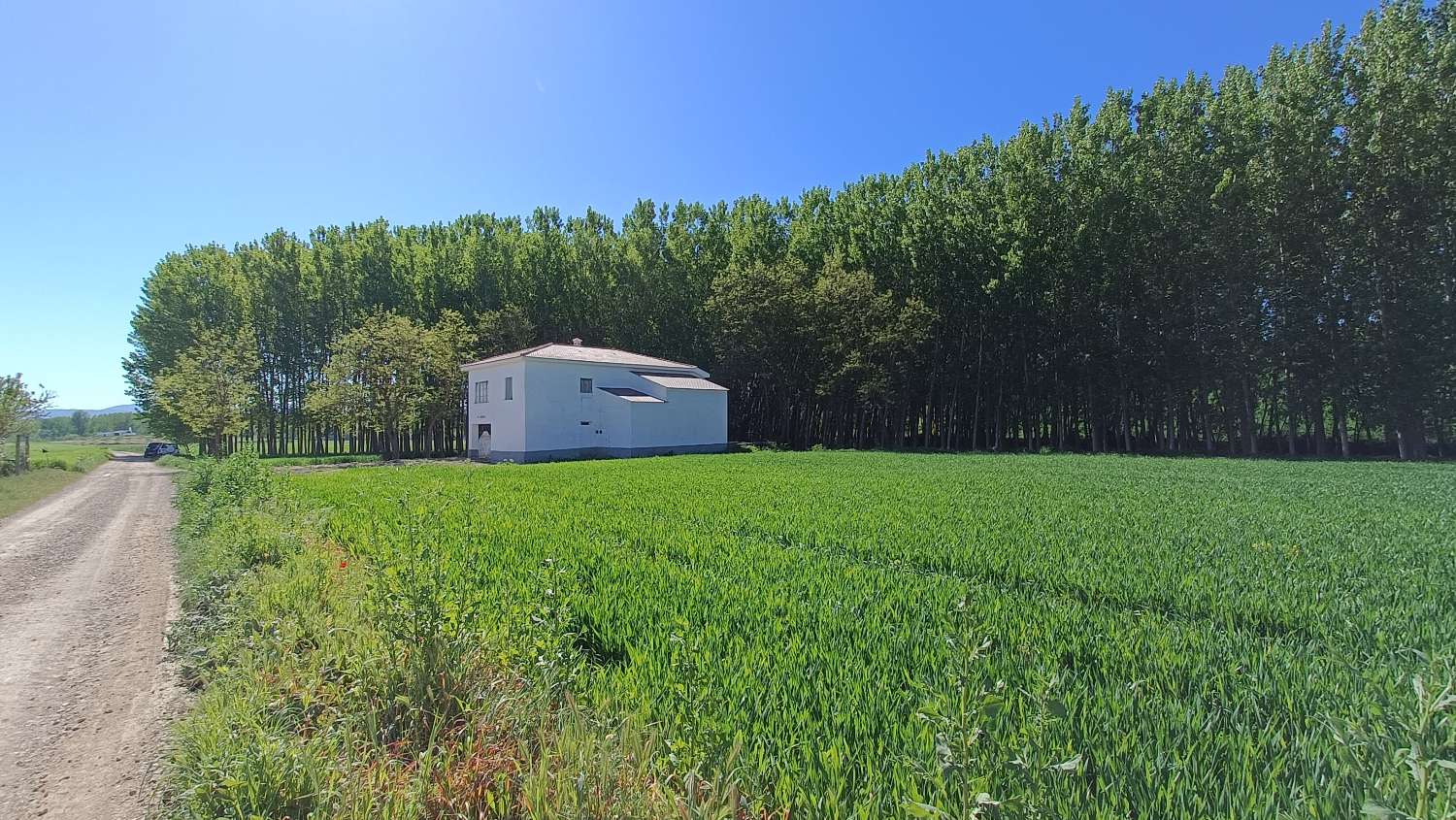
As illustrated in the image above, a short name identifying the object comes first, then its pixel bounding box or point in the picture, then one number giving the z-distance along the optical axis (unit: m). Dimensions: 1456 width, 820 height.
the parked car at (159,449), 42.72
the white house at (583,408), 29.50
